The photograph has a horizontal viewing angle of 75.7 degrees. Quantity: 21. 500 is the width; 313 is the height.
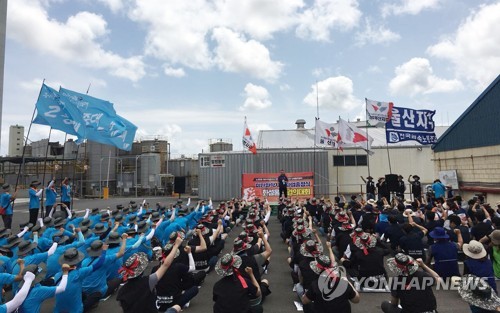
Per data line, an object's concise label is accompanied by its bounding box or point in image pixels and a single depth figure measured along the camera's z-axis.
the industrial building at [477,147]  15.65
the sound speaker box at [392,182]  17.73
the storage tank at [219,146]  48.53
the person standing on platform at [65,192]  14.52
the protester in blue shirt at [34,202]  12.55
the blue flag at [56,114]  13.30
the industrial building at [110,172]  41.84
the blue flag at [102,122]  14.53
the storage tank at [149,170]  42.38
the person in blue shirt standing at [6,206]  12.02
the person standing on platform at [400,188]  17.48
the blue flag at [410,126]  18.42
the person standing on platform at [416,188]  16.33
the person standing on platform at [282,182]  20.22
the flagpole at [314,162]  27.26
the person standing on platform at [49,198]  13.73
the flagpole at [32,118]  13.24
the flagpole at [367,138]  18.42
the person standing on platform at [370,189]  18.59
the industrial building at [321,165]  26.88
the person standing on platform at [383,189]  18.16
